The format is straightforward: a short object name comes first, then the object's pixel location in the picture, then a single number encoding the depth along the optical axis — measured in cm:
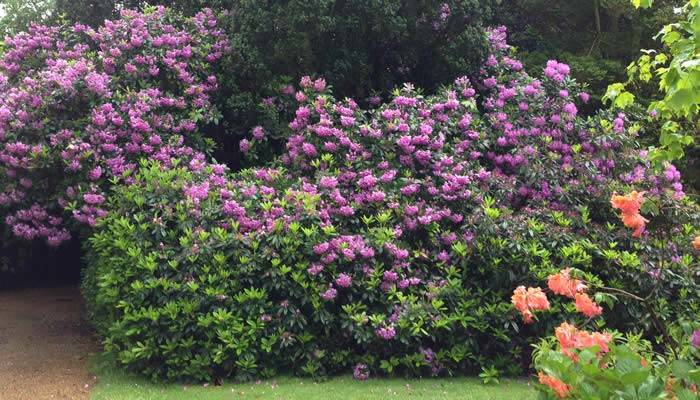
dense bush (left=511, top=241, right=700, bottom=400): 270
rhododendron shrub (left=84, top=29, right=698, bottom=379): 536
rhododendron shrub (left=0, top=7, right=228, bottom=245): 642
